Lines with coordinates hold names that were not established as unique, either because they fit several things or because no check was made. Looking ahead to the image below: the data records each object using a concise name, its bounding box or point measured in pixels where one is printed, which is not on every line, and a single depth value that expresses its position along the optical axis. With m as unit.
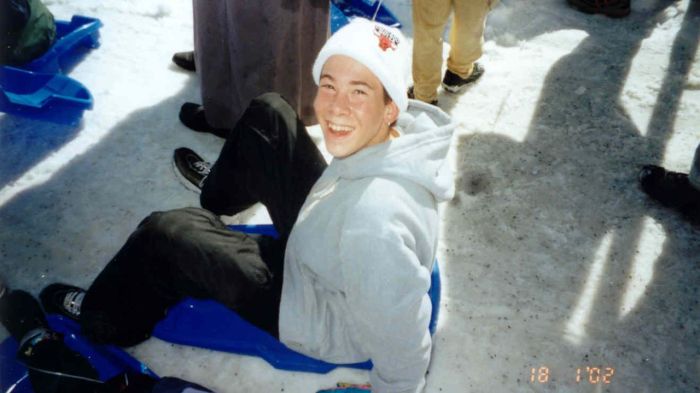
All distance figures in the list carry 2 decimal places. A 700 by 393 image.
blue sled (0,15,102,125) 2.39
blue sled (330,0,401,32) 3.53
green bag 2.55
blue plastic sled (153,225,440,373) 1.75
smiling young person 1.15
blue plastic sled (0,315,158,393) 1.62
